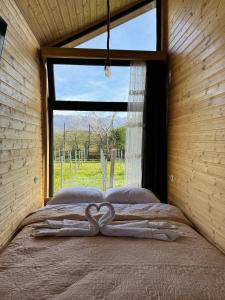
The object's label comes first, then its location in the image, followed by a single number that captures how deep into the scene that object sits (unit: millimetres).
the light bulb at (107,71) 1869
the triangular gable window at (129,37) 2624
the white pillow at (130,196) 2295
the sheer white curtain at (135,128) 2671
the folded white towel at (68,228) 1538
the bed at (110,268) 974
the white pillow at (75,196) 2259
